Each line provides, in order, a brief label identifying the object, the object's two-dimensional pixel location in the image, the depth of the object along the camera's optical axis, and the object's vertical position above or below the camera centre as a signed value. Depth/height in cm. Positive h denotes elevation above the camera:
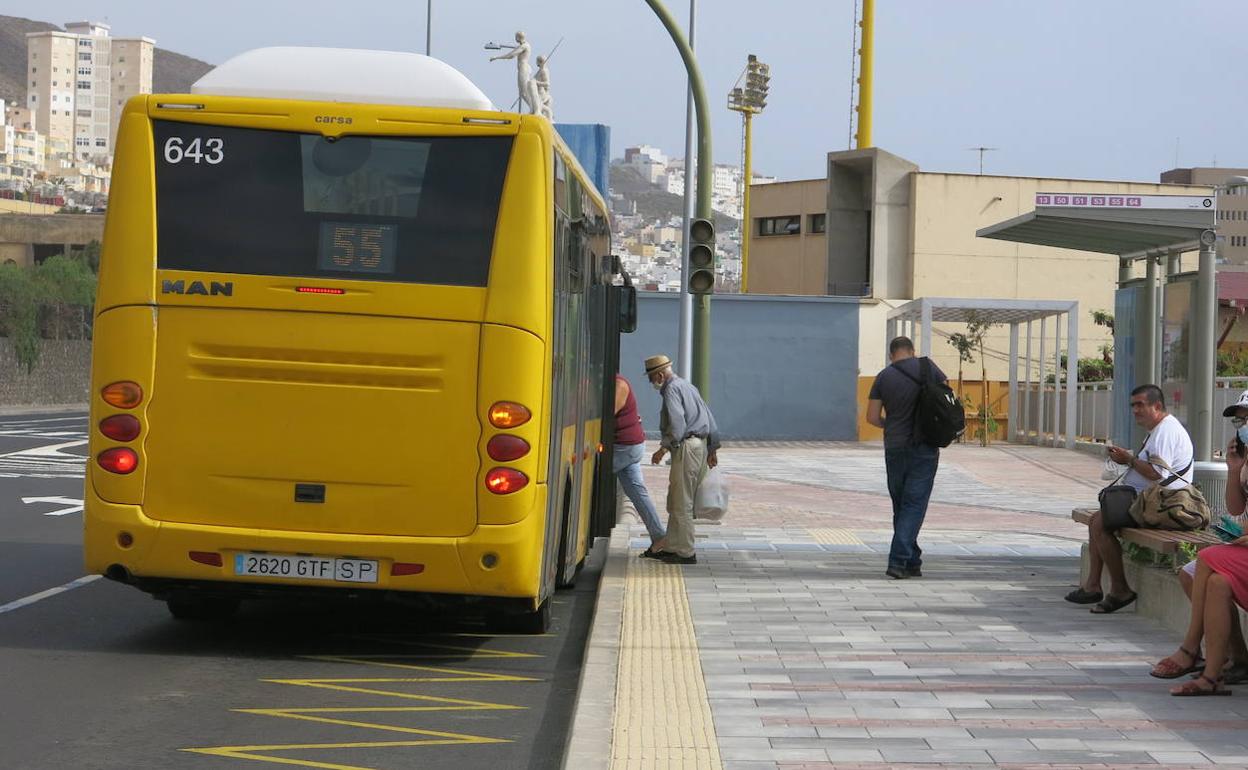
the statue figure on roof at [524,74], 3597 +564
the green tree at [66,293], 6950 +233
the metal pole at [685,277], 2575 +144
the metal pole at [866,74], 6444 +1049
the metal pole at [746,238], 7106 +498
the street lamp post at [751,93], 9150 +1394
